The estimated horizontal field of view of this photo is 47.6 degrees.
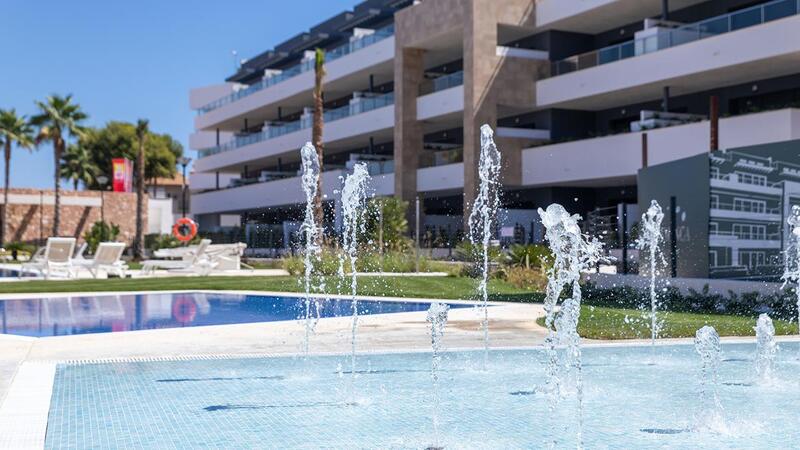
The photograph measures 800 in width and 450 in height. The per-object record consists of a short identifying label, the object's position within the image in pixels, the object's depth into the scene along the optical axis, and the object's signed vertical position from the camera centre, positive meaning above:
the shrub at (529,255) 24.83 -0.29
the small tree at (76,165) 74.25 +6.46
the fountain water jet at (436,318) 7.25 -0.61
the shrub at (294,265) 27.59 -0.67
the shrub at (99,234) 50.44 +0.54
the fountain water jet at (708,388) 7.37 -1.37
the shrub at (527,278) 22.16 -0.86
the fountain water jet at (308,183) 13.23 +0.95
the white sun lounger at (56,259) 26.06 -0.46
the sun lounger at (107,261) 26.27 -0.51
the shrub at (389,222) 34.00 +0.88
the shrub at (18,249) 47.23 -0.30
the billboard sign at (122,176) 61.53 +4.64
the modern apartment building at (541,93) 30.59 +6.04
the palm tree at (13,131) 58.75 +7.35
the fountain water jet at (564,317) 7.71 -0.63
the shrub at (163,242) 46.83 +0.10
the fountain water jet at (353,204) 12.74 +0.80
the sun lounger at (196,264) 28.23 -0.63
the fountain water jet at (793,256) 15.23 -0.18
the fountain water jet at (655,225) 18.81 +0.41
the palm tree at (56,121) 57.34 +7.75
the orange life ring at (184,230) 43.28 +0.66
